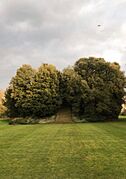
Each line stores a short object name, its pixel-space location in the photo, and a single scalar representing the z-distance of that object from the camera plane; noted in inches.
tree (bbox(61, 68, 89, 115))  1062.4
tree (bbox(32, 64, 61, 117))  1067.8
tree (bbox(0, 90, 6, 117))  1567.9
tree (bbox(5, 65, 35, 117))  1076.2
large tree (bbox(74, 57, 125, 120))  1047.2
